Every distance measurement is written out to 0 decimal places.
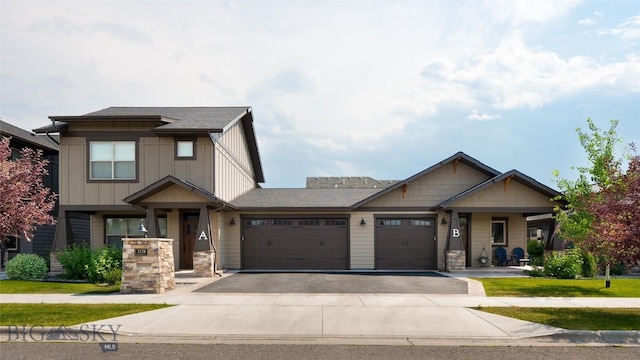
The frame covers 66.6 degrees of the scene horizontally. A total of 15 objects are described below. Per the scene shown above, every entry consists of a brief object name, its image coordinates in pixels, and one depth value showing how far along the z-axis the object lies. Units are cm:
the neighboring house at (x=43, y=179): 2455
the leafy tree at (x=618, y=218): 1036
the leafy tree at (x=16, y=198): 1292
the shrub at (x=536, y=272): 1967
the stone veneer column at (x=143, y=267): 1464
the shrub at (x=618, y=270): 2092
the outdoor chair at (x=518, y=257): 2397
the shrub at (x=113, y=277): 1670
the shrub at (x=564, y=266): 1898
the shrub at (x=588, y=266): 1972
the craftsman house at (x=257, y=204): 2086
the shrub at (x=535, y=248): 2883
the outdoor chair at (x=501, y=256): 2378
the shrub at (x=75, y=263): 1819
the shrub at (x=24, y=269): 1859
